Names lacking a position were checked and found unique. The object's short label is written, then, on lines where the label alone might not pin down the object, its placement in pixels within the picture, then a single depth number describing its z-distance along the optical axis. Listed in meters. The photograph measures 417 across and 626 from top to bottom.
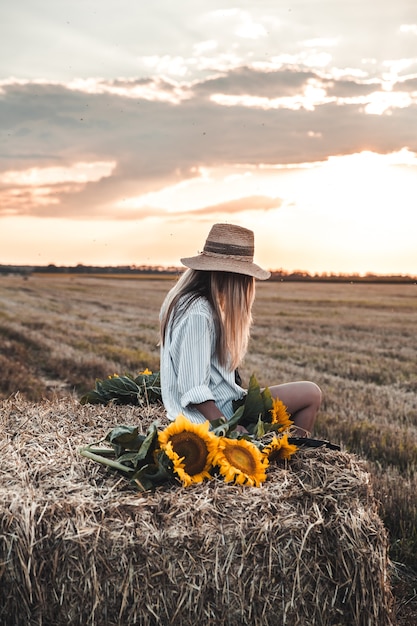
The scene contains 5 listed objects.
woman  3.79
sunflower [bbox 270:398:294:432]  3.96
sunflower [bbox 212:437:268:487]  3.20
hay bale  2.83
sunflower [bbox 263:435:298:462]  3.46
